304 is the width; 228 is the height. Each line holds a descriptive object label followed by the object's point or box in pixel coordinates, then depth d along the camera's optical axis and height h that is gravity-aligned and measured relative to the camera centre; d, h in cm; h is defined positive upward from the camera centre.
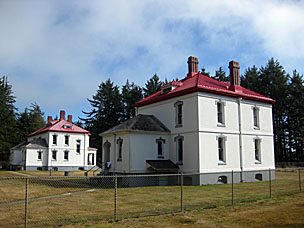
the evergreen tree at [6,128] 6267 +378
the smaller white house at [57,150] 4738 -64
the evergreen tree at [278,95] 5400 +927
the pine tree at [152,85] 6555 +1341
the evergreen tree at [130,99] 6456 +1021
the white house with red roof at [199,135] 2450 +97
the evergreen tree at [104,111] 6381 +780
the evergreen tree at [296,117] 5265 +516
